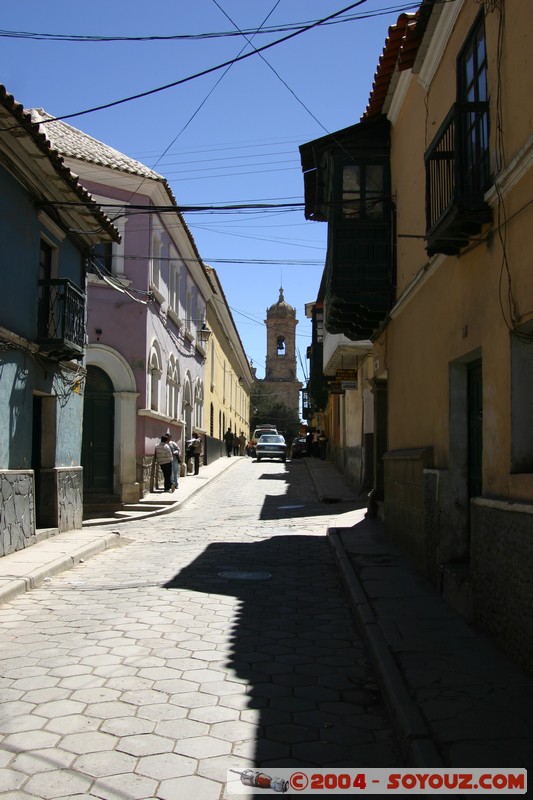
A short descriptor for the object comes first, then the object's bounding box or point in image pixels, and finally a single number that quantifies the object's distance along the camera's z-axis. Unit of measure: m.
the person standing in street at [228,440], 39.81
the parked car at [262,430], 55.08
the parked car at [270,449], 38.44
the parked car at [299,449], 43.89
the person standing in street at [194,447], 23.44
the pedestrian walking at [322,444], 36.72
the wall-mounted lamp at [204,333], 25.98
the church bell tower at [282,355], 66.19
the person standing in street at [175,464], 18.77
